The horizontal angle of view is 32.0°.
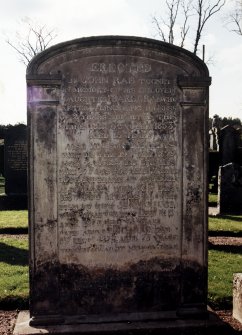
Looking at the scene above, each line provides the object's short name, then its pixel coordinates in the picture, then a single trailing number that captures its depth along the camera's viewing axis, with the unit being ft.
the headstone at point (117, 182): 16.48
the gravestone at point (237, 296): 17.28
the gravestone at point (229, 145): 62.03
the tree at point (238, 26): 103.48
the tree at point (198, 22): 99.91
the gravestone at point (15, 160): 48.73
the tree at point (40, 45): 114.73
